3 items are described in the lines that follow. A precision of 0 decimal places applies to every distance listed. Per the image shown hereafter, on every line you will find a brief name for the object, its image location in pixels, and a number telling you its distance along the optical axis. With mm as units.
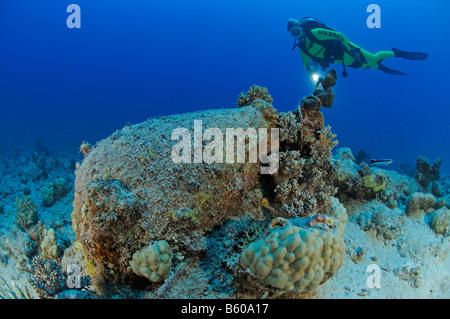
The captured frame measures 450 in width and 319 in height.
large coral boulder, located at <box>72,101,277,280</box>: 3051
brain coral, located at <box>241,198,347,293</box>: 2566
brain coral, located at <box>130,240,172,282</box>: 2918
